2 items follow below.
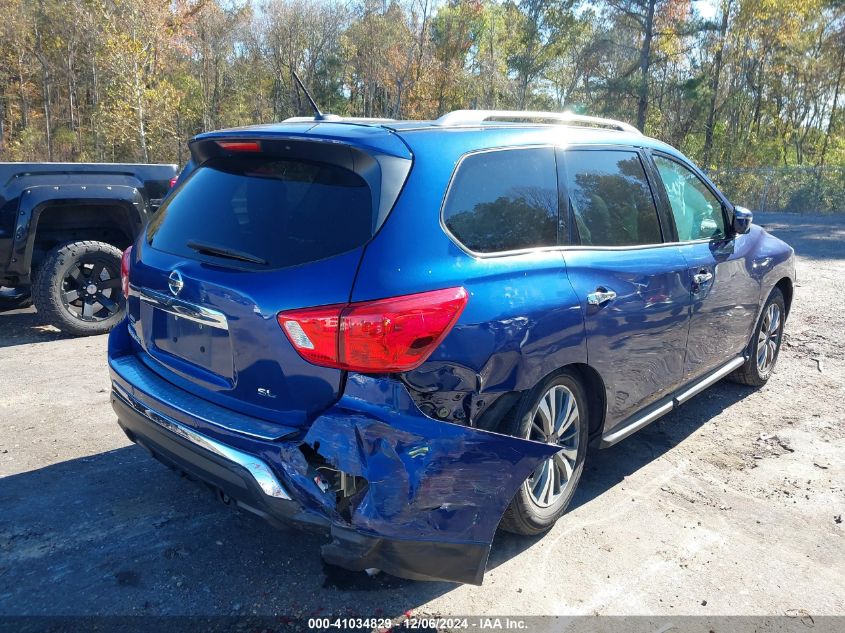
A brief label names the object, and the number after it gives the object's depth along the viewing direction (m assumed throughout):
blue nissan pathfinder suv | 2.18
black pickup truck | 5.52
